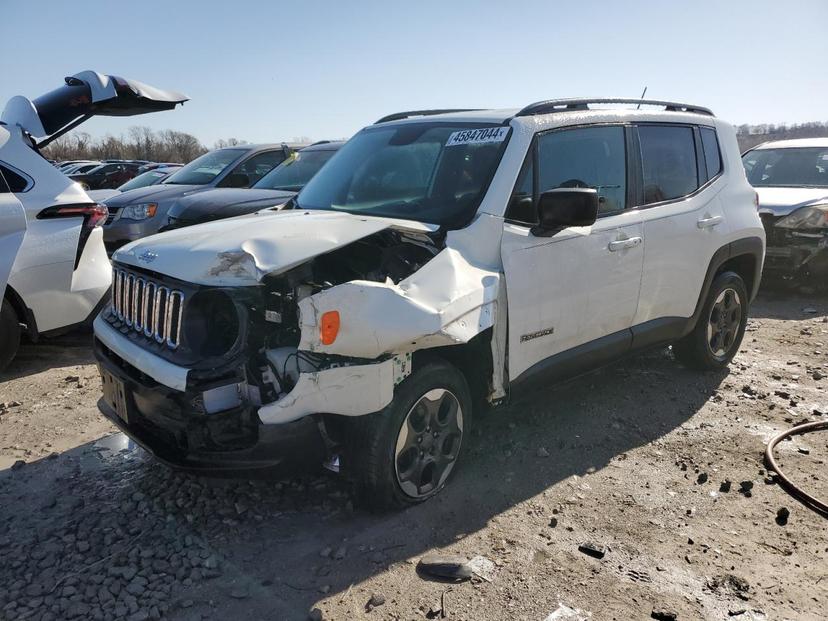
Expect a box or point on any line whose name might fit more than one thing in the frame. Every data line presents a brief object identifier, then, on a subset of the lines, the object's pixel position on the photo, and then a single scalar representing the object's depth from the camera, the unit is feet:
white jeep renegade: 9.14
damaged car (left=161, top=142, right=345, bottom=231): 22.86
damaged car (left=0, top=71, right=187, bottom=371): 16.15
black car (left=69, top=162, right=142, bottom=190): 82.28
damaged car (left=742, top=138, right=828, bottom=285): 25.91
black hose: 11.04
